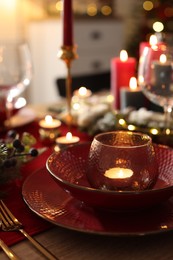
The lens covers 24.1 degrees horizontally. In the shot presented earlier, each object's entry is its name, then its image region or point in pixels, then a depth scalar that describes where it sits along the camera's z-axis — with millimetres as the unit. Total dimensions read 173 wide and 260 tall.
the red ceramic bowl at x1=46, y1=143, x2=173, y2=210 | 513
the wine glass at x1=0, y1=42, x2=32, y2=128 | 1063
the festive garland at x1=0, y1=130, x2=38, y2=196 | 658
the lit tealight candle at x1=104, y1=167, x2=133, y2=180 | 571
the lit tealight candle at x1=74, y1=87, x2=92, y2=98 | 1346
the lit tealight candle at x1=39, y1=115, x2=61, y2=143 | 961
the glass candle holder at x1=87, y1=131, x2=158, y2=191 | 564
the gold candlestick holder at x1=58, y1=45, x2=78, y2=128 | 973
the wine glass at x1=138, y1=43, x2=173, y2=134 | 935
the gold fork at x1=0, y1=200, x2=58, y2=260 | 499
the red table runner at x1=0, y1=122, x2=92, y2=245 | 546
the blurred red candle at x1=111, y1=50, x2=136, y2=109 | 1188
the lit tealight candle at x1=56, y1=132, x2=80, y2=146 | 878
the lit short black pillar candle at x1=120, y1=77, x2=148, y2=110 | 1110
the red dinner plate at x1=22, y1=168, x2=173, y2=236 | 514
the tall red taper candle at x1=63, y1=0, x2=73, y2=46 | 960
